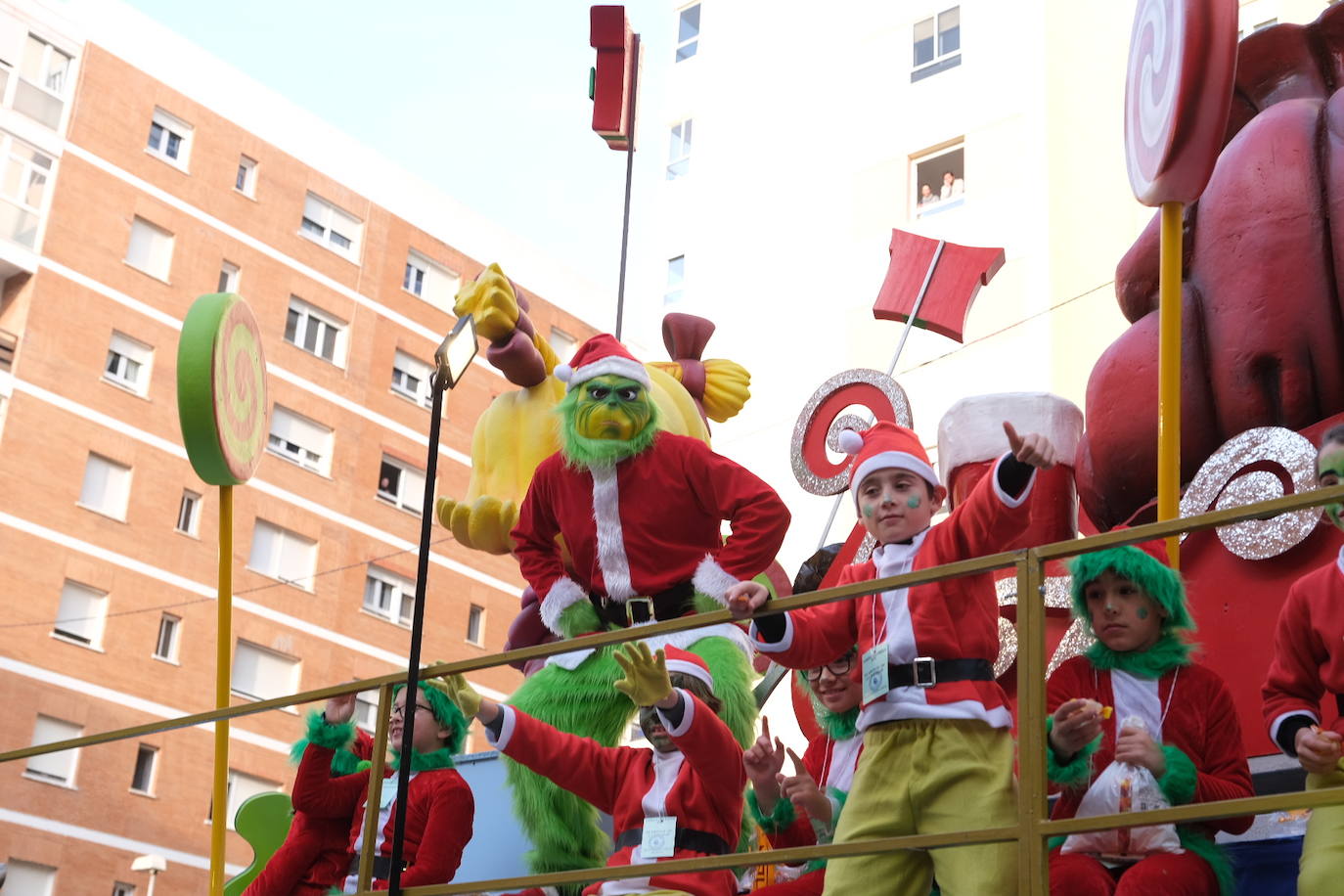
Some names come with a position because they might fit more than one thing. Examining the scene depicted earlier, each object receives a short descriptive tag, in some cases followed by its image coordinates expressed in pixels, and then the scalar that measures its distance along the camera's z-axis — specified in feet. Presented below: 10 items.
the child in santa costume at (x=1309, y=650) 13.41
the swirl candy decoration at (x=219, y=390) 20.66
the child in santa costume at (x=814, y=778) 15.33
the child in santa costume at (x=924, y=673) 13.29
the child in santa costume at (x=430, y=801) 16.93
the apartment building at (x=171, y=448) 77.97
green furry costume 18.33
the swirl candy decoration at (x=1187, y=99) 16.15
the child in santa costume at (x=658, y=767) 15.47
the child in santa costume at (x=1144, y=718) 12.98
